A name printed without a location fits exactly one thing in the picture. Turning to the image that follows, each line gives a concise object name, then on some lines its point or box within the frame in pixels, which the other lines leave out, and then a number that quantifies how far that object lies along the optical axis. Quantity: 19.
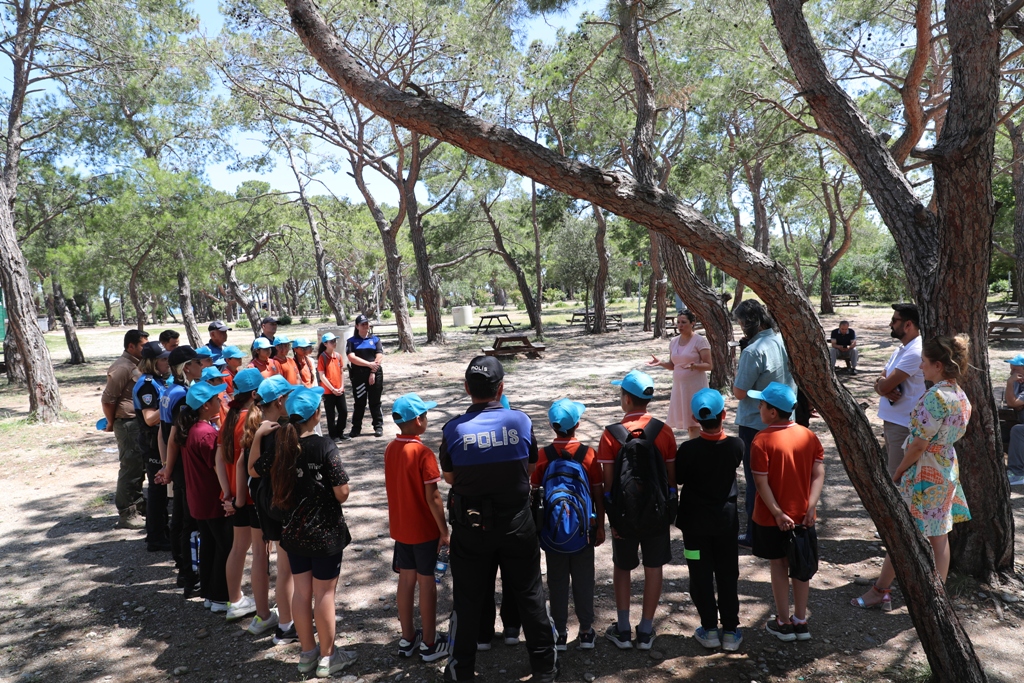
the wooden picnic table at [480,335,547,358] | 16.42
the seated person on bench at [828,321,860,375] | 11.32
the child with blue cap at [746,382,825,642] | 3.18
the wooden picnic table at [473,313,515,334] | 25.29
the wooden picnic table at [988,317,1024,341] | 14.20
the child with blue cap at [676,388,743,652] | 3.14
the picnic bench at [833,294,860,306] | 35.53
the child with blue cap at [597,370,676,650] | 3.18
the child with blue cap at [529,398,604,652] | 3.11
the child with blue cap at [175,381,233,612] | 3.68
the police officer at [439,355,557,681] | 2.78
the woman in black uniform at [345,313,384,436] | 7.72
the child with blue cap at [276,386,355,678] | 2.97
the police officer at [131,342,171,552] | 4.65
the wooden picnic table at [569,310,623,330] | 23.94
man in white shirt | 3.89
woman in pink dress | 5.63
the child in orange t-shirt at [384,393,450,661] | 3.10
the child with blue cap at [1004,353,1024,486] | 5.58
